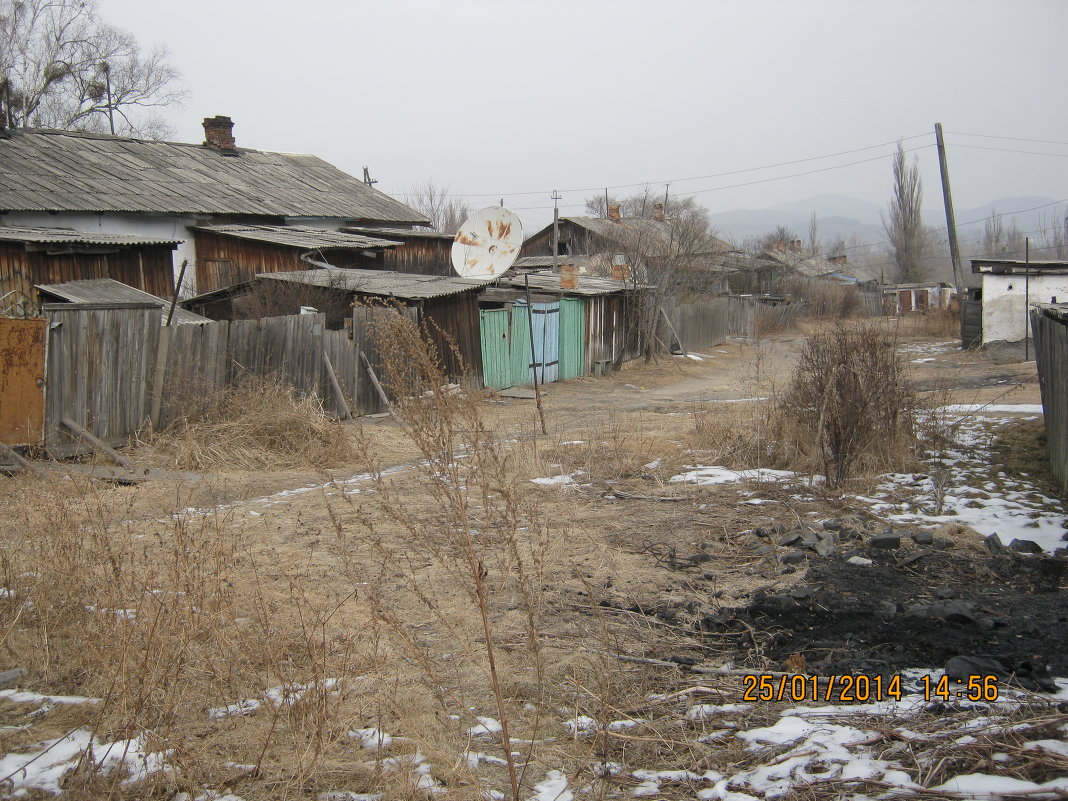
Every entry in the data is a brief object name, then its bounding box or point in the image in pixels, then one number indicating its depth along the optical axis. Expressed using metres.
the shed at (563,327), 16.95
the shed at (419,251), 22.61
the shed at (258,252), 18.53
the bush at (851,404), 7.36
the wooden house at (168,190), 17.06
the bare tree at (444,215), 56.26
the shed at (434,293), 14.32
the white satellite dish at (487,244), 15.93
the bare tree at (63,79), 27.30
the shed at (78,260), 13.24
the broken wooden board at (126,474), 7.54
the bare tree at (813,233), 85.39
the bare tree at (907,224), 53.80
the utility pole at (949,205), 27.12
